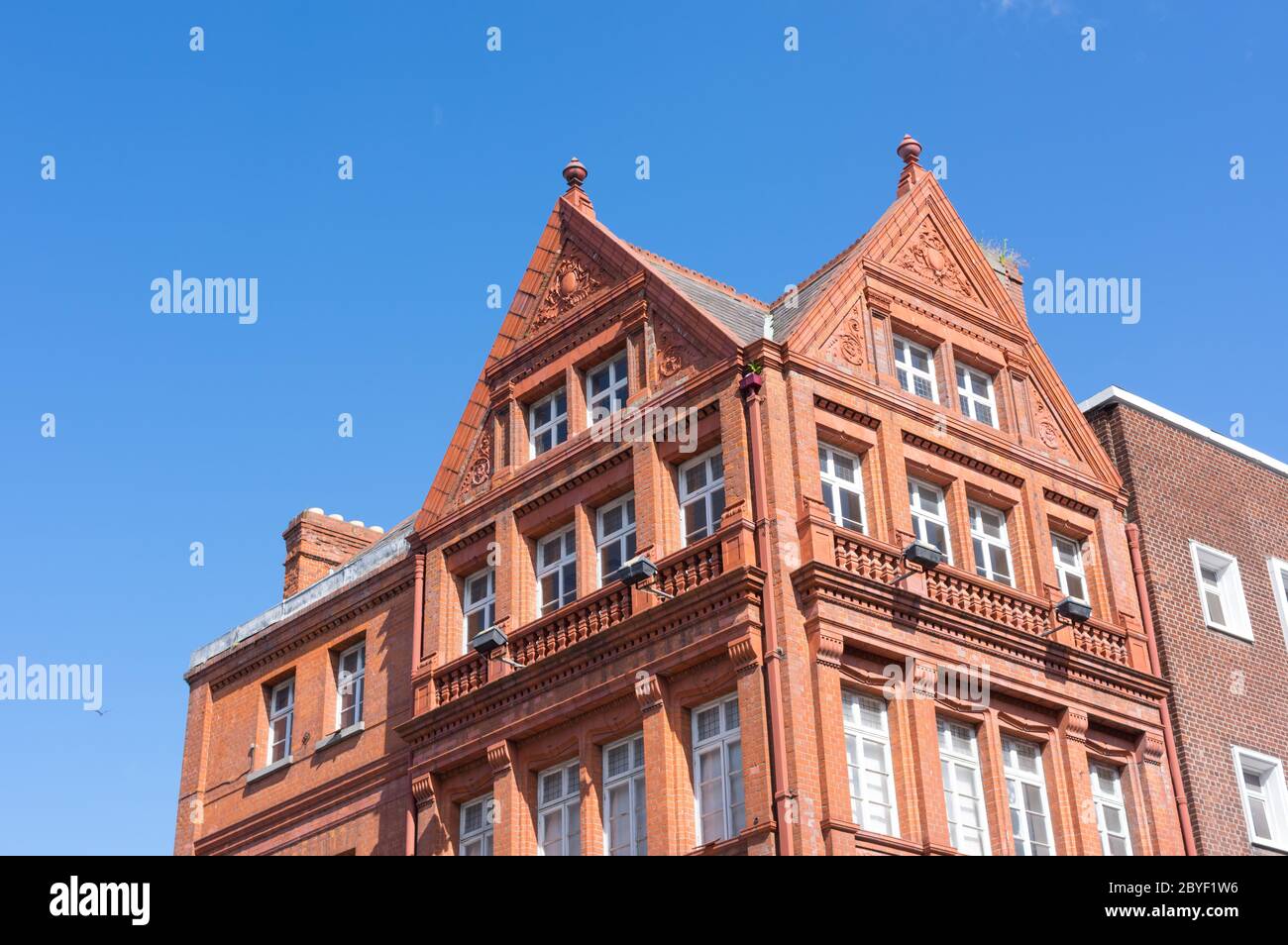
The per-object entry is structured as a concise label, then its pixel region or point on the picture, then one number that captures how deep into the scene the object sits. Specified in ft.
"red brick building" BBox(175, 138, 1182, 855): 90.43
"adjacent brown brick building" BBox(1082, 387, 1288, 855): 108.06
